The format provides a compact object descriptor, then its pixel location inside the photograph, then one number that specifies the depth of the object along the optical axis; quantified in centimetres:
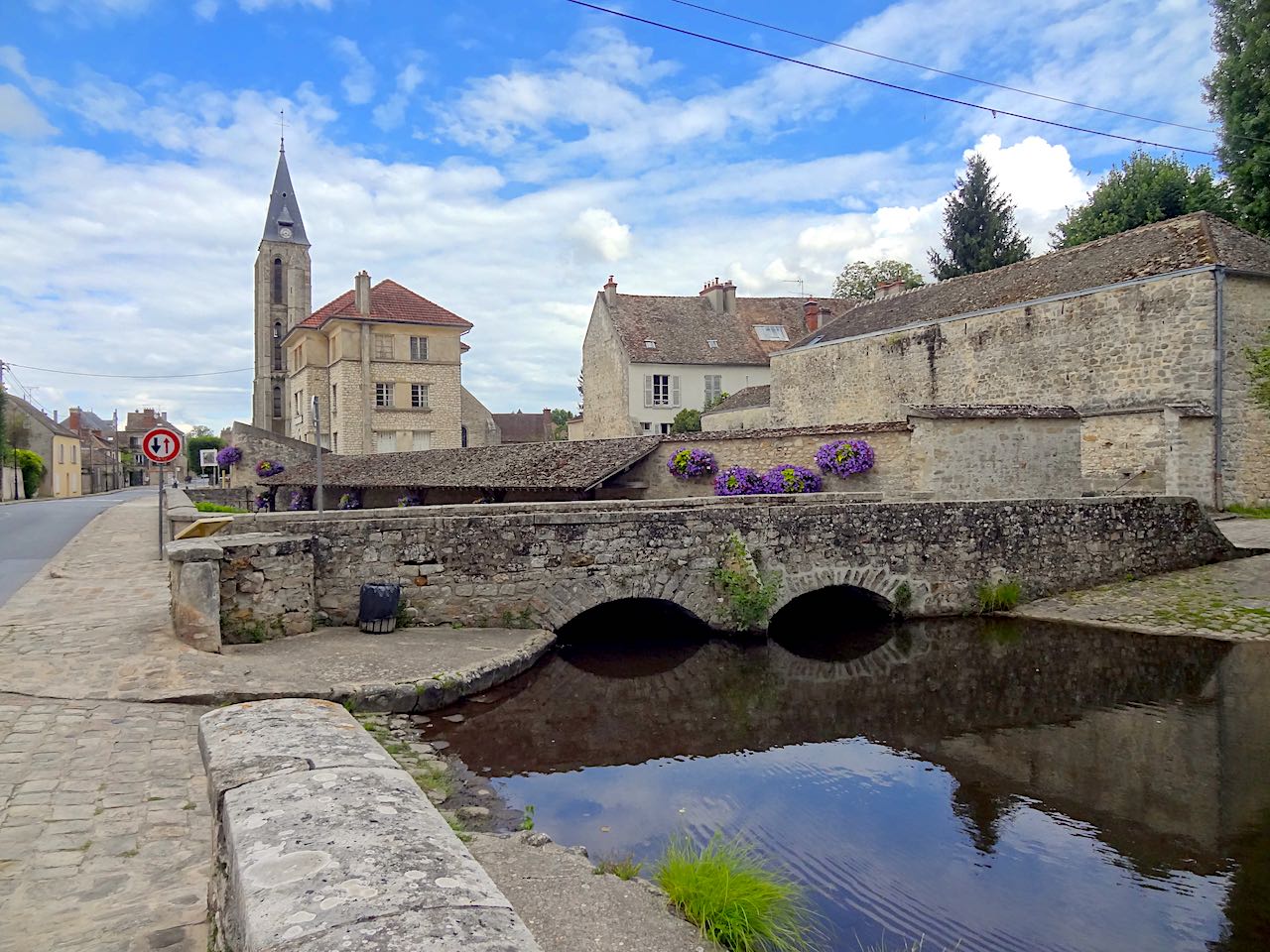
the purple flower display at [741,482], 1551
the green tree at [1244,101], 1981
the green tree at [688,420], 3098
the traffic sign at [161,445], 1253
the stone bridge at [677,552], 929
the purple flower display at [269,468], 2777
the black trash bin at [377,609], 910
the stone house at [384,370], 3469
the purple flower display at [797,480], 1488
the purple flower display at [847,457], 1443
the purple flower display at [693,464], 1598
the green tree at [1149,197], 2348
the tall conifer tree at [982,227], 3400
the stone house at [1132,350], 1598
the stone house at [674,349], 3189
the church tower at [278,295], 4894
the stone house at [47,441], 4498
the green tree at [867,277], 4313
